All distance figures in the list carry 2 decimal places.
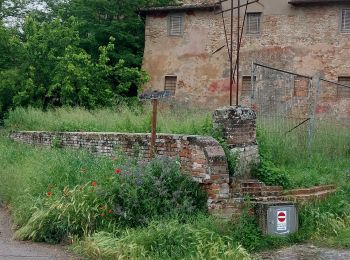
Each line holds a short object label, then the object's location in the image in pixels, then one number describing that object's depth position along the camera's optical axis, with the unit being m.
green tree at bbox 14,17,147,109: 20.70
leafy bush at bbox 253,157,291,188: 10.39
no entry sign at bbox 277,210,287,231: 9.14
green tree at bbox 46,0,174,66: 24.39
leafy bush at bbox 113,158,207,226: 9.09
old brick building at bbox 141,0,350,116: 22.39
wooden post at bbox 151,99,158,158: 10.37
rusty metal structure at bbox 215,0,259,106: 22.72
